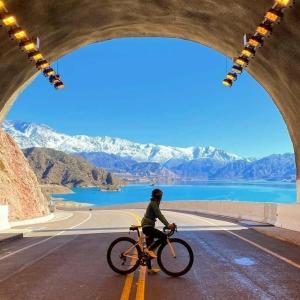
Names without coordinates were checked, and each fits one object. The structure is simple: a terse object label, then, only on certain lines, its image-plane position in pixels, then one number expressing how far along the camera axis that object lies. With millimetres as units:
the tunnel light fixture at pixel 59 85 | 11350
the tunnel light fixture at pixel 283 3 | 6752
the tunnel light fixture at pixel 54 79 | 11099
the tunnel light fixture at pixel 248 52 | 9246
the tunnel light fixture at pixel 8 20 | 7350
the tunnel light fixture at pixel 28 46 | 8804
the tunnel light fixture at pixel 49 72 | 10754
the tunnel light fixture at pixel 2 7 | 6975
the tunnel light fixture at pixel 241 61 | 9827
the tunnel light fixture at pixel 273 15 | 7206
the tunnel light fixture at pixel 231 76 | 10921
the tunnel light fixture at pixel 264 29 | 7875
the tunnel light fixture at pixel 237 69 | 10495
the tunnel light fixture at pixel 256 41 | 8559
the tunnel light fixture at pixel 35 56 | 9427
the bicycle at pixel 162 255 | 6134
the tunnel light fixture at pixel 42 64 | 10007
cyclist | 6172
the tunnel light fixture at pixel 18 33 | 8111
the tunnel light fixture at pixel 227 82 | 11172
